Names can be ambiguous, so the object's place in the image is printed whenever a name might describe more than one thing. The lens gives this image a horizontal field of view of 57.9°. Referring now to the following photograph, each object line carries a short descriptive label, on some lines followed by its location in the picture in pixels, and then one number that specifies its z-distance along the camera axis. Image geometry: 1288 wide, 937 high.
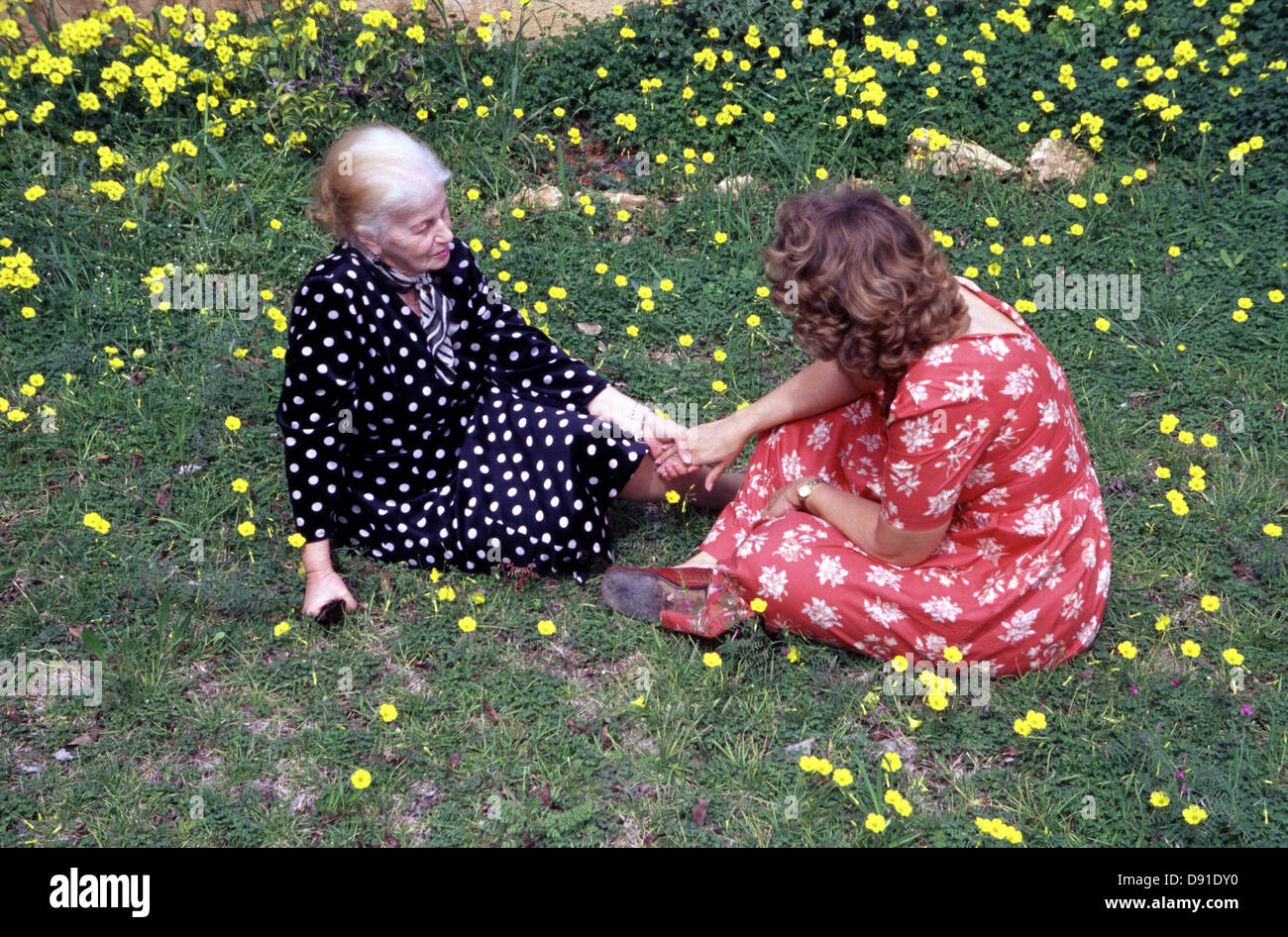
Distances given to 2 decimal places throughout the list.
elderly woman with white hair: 3.09
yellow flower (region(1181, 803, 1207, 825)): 2.63
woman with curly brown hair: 2.72
